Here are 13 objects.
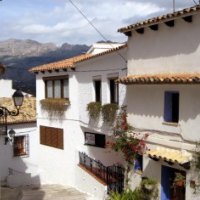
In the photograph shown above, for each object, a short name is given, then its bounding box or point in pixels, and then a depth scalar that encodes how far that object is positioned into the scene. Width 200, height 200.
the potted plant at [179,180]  13.90
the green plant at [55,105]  24.34
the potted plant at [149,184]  15.27
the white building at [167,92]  13.48
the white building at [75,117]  19.81
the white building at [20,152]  25.22
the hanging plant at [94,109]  20.58
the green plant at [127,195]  16.11
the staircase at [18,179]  24.81
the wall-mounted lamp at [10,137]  22.93
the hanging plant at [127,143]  16.00
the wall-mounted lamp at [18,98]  14.76
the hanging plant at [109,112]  18.86
